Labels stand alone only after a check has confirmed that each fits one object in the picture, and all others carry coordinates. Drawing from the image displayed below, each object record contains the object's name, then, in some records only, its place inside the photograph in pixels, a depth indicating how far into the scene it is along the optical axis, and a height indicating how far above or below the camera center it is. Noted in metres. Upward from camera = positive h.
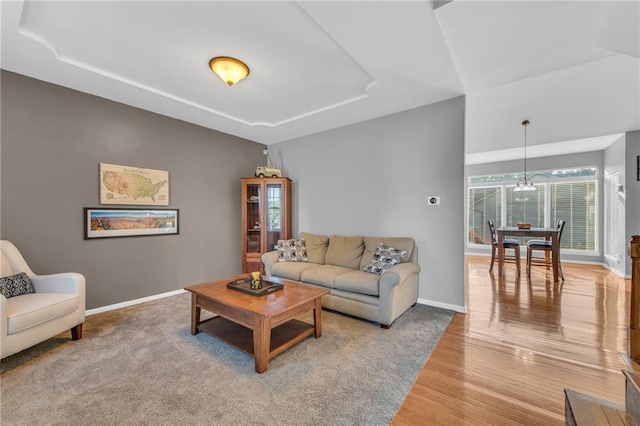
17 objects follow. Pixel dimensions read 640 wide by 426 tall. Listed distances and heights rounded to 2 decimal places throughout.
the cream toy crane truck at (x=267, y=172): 4.58 +0.70
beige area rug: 1.56 -1.18
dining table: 4.42 -0.42
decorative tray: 2.42 -0.71
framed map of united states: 3.19 +0.35
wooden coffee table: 1.98 -0.86
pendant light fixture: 5.18 +0.54
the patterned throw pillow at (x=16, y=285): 2.23 -0.63
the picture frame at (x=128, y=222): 3.09 -0.12
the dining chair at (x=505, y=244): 5.08 -0.61
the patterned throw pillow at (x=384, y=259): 3.08 -0.55
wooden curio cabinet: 4.47 -0.07
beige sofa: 2.72 -0.74
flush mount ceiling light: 2.44 +1.36
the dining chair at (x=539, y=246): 4.72 -0.62
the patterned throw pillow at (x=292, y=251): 3.90 -0.57
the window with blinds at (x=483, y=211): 7.11 +0.04
